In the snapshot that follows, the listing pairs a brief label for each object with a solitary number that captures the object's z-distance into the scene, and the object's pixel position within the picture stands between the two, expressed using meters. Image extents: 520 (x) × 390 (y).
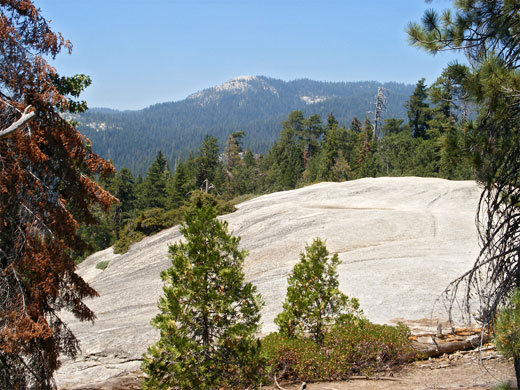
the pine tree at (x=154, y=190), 70.25
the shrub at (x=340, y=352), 9.00
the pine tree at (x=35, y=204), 7.39
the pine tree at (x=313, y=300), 9.70
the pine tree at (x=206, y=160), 66.56
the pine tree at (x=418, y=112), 74.75
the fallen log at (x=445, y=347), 9.81
